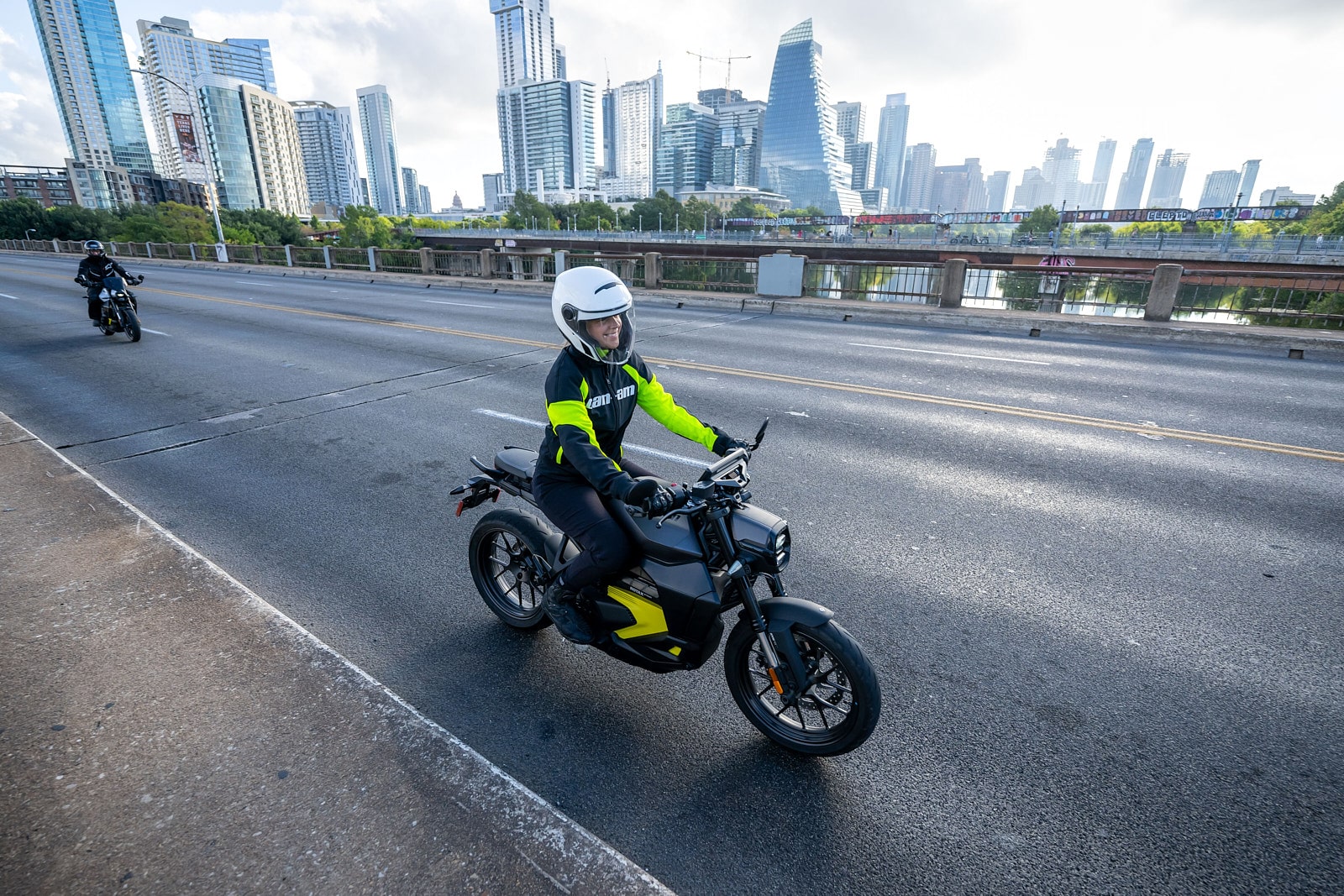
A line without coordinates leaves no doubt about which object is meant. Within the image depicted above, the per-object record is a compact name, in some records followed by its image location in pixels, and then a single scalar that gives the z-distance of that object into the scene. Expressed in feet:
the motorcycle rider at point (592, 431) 9.14
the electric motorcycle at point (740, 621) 8.59
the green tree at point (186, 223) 278.46
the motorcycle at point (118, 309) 39.88
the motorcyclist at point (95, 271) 40.09
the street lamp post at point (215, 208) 118.69
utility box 64.23
